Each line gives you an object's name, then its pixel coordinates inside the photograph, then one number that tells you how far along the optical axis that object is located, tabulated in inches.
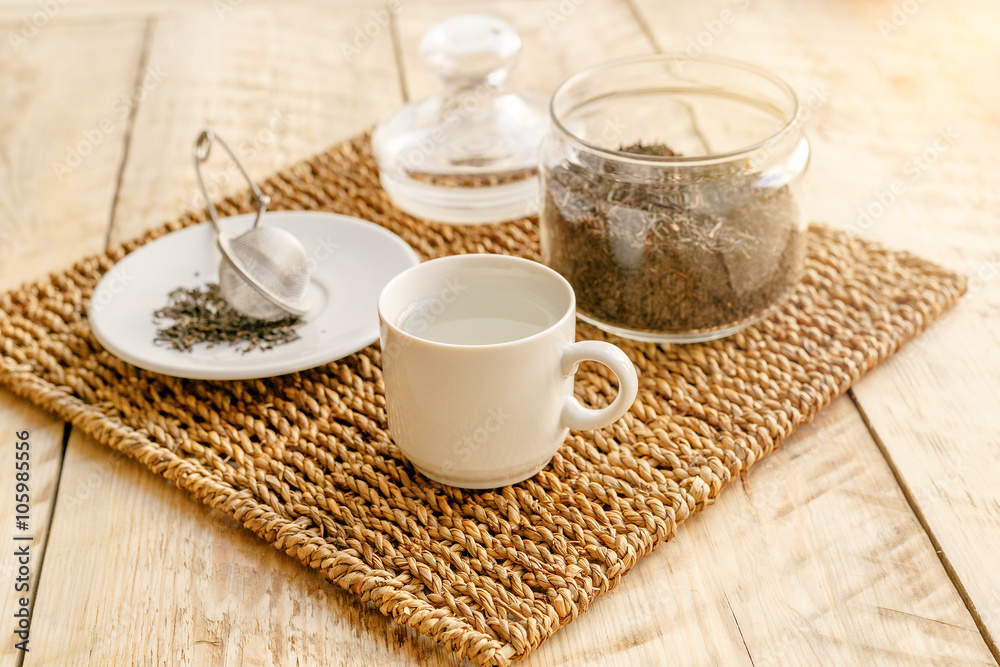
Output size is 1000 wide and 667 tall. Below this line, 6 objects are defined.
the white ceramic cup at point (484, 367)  26.2
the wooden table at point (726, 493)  25.2
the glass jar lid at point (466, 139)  44.1
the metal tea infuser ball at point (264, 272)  35.6
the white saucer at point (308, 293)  33.1
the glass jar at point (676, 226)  32.1
